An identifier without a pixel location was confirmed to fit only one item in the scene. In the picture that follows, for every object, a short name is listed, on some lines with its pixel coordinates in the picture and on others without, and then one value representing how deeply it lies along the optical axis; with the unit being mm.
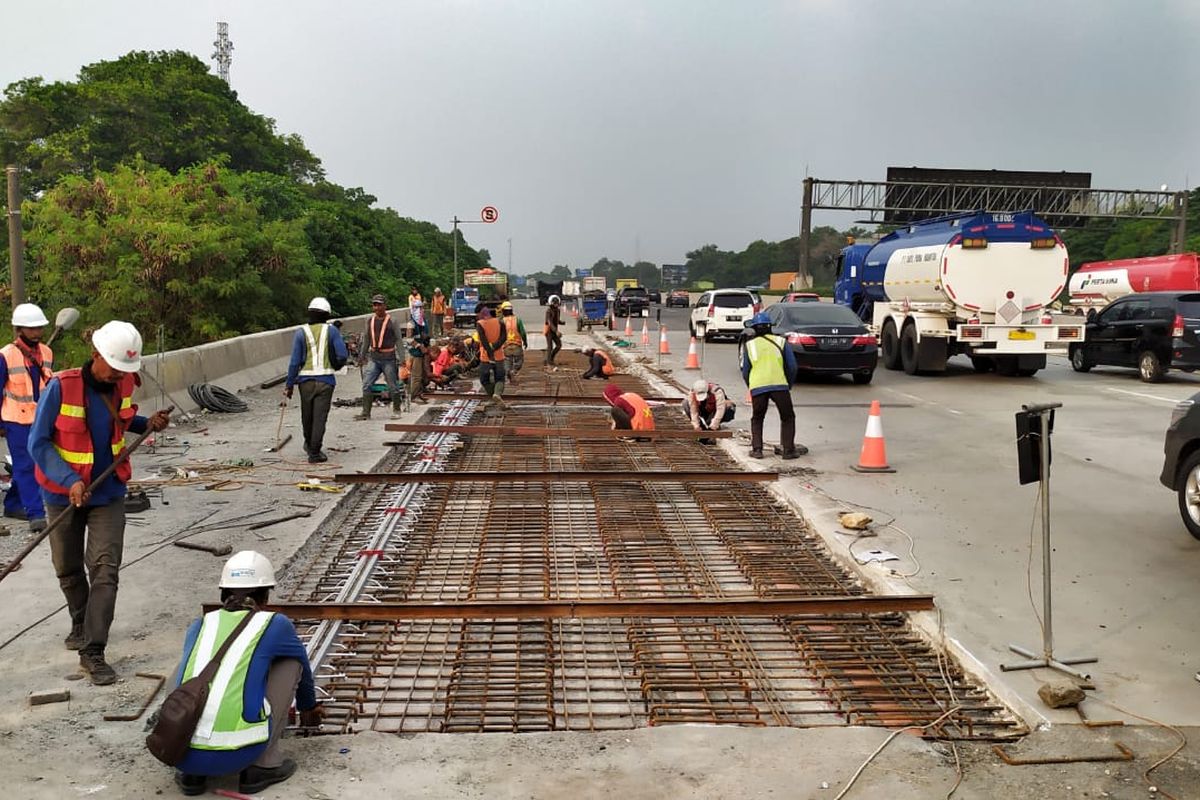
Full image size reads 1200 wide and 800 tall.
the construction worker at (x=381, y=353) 14477
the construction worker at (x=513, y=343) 17953
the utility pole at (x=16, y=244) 16922
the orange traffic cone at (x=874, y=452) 11055
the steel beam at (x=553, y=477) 10211
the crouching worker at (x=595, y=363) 20078
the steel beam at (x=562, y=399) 17016
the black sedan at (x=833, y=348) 19562
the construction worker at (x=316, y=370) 11336
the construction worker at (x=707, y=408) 13438
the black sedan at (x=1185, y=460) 8086
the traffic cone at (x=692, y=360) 23778
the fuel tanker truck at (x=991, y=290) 20203
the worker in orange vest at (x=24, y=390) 7906
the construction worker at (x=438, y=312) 34156
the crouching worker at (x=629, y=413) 13203
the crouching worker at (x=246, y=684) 4070
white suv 33500
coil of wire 15258
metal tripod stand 5414
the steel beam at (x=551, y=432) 12820
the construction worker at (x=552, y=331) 23797
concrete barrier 13967
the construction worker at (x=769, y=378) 11523
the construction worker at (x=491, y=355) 15719
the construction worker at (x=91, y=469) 5309
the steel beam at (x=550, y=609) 6121
